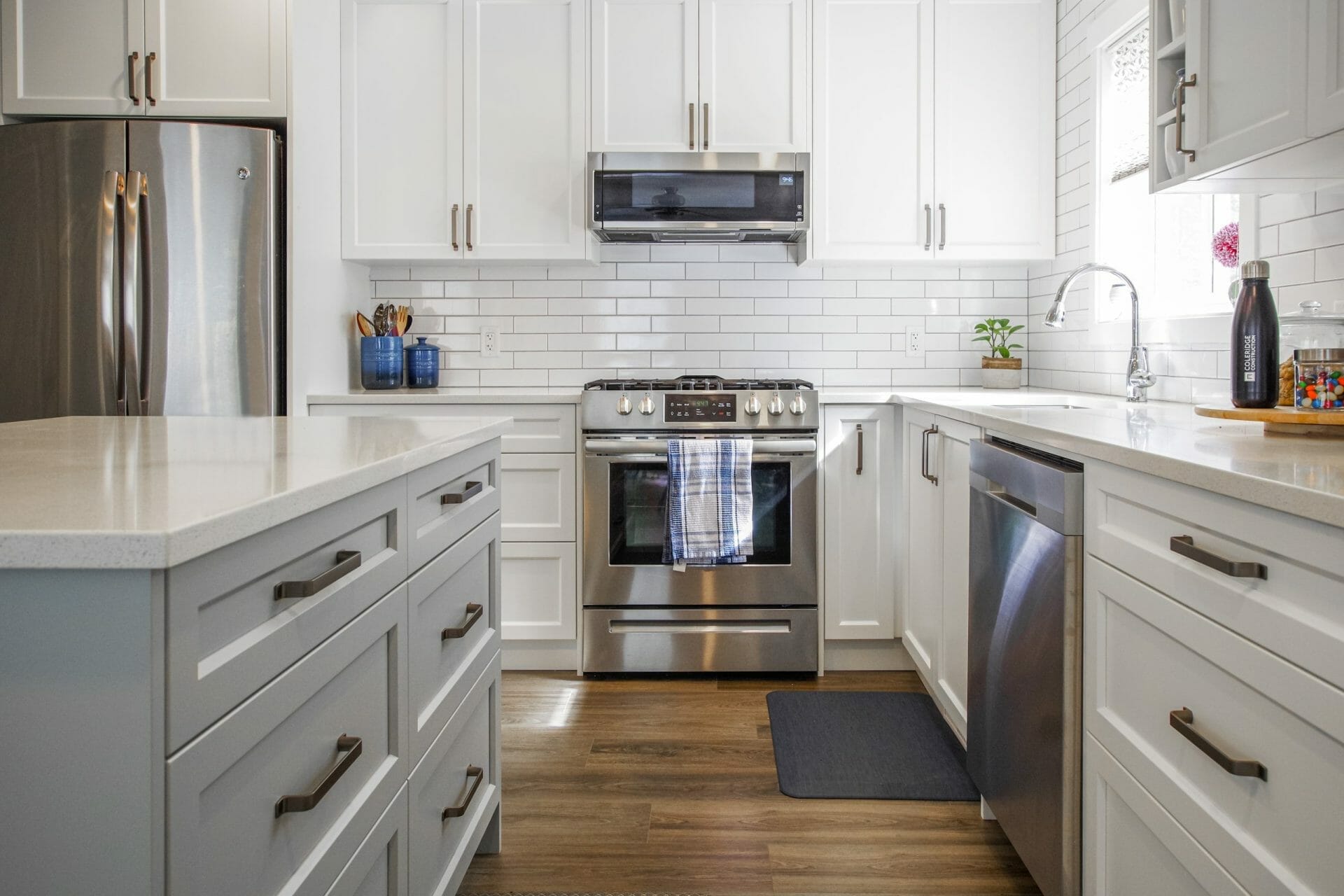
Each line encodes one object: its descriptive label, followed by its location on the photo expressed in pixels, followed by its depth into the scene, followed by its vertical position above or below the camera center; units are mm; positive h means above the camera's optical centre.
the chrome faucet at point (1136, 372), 2385 +97
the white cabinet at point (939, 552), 2295 -413
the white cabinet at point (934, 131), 3221 +1009
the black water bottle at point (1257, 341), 1592 +119
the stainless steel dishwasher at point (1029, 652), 1529 -469
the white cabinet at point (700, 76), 3188 +1193
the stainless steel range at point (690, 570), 3002 -535
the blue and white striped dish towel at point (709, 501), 2953 -310
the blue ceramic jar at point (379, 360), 3316 +176
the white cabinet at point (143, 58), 2953 +1163
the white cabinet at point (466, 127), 3223 +1020
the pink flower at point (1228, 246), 2330 +427
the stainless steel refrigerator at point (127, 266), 2814 +451
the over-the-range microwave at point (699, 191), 3133 +763
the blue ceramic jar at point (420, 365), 3441 +164
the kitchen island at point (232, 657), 672 -235
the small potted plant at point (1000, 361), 3420 +179
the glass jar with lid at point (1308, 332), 1607 +143
